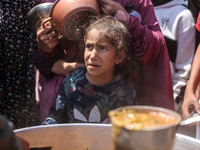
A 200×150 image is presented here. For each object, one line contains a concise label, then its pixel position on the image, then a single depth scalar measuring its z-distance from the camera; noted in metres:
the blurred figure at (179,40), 3.11
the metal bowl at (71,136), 2.43
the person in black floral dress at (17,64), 3.12
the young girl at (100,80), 2.65
